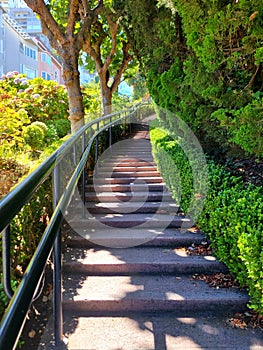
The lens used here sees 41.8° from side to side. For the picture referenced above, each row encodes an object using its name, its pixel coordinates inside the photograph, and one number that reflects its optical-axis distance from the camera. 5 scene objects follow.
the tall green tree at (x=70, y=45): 6.60
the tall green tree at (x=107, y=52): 10.46
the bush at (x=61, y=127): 9.70
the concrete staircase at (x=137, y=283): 2.25
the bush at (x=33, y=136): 6.65
